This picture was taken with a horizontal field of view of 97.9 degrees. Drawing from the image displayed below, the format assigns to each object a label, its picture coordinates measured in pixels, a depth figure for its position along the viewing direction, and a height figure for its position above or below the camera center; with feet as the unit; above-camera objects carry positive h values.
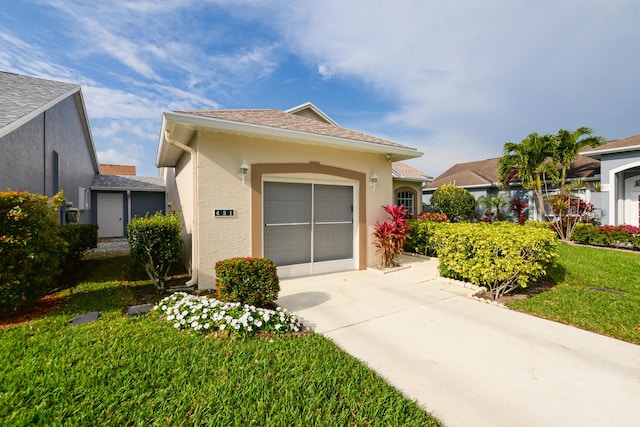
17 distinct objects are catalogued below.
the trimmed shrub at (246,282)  14.33 -3.47
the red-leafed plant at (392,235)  24.94 -1.90
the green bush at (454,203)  52.60 +2.03
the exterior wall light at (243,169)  19.76 +3.26
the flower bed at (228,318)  12.23 -4.78
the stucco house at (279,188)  18.97 +2.16
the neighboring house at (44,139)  22.84 +8.02
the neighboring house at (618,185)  42.60 +4.33
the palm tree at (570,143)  44.80 +11.42
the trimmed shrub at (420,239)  31.81 -2.98
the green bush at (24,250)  13.60 -1.74
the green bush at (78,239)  22.84 -1.99
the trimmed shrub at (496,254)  18.08 -2.88
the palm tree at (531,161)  48.14 +9.40
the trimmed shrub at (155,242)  18.02 -1.79
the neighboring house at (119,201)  52.49 +2.84
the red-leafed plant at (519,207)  55.42 +1.21
